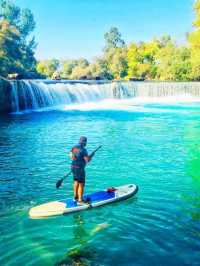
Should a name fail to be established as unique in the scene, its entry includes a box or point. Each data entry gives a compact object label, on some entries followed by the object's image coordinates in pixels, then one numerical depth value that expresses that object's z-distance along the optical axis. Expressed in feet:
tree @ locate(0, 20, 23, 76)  93.69
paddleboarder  17.93
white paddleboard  17.59
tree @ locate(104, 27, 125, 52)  192.75
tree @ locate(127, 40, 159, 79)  147.34
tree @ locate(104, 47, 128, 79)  152.27
